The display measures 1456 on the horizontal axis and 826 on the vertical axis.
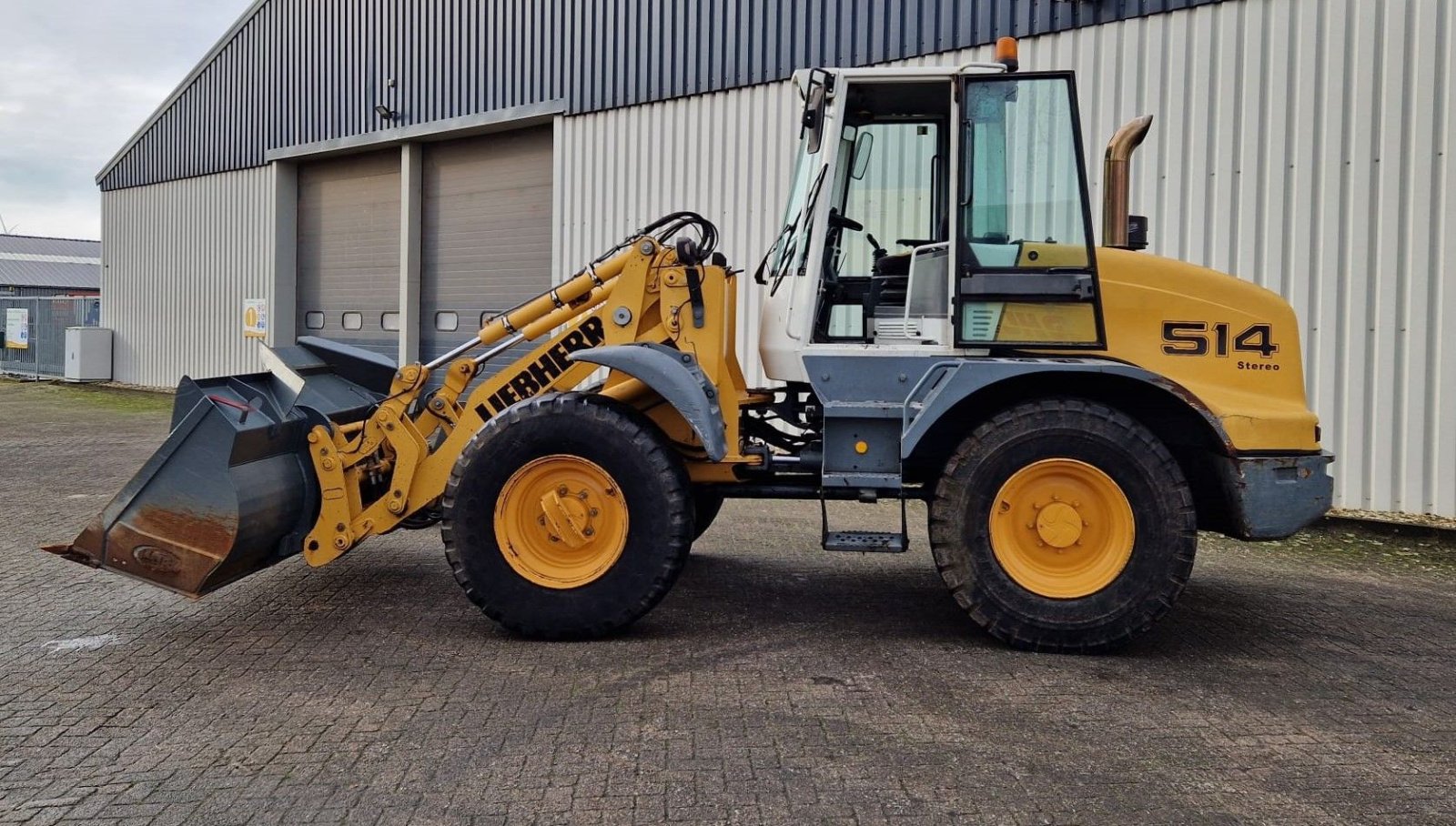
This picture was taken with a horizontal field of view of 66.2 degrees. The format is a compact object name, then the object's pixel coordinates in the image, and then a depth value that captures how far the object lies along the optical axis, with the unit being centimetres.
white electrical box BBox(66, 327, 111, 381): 2311
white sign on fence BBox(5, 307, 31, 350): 2770
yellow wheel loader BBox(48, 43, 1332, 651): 525
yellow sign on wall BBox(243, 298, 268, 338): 1903
